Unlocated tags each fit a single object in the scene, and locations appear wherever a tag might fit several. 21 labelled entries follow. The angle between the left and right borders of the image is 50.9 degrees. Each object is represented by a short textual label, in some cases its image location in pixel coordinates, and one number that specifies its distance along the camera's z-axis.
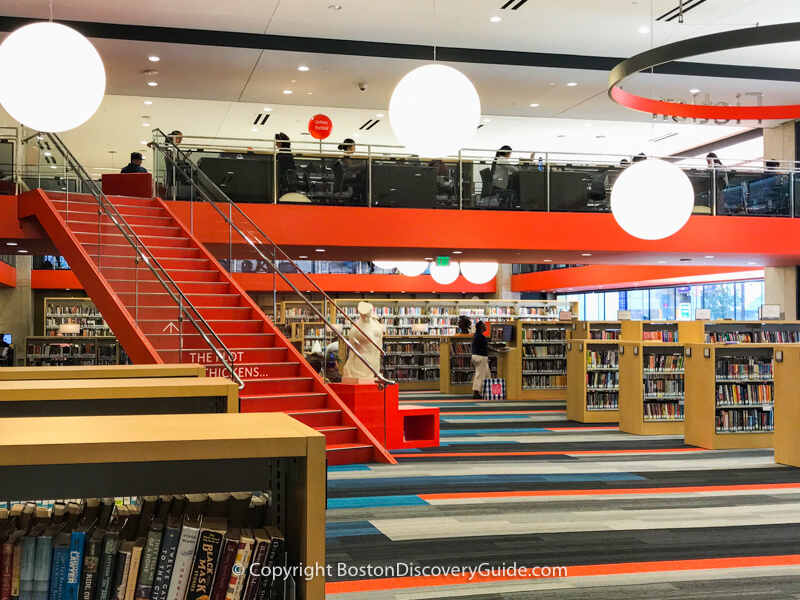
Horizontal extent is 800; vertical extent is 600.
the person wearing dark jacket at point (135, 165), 14.39
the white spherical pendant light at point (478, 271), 18.92
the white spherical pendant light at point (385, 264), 18.99
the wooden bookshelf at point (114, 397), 3.30
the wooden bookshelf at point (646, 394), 11.12
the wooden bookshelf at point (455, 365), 17.50
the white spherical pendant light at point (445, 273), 18.02
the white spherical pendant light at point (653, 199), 8.38
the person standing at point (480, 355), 15.84
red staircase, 9.05
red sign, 15.84
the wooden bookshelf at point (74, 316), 23.28
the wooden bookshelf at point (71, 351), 20.06
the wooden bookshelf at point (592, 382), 12.64
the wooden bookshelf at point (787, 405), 8.34
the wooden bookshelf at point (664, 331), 11.35
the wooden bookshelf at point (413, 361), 19.20
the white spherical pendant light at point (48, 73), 5.00
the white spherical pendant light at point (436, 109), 6.16
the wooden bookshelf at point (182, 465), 1.80
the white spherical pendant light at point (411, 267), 18.77
